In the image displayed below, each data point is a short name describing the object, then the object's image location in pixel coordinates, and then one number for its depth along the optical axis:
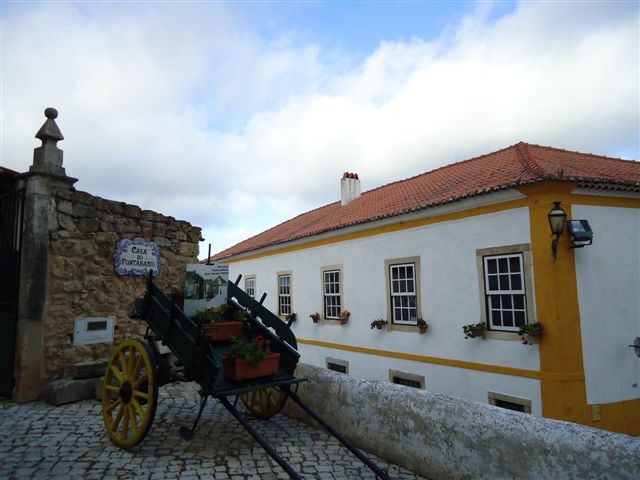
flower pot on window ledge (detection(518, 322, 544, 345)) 7.07
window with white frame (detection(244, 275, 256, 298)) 16.28
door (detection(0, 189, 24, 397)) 5.85
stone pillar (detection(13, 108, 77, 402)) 5.70
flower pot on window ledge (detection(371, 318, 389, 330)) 10.12
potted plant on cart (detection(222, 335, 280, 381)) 4.02
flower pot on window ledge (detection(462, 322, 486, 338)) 7.95
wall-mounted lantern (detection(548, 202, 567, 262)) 6.88
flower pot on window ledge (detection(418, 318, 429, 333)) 9.08
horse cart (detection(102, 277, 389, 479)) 3.90
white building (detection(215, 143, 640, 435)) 7.11
